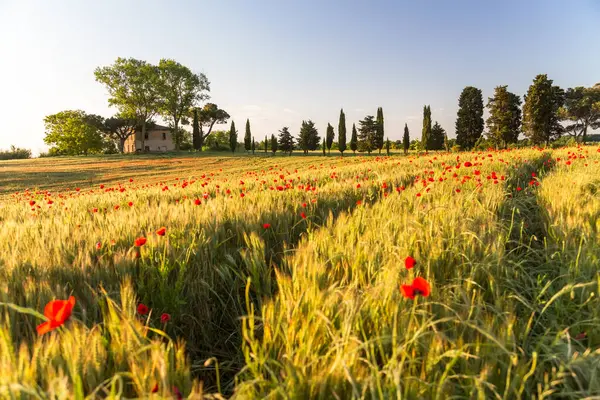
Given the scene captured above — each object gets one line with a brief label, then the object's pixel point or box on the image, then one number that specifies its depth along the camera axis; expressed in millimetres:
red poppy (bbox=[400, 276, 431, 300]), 1183
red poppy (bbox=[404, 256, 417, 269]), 1458
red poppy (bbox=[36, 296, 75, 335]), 1055
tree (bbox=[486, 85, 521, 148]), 47094
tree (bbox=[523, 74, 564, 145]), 45031
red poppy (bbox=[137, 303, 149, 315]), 1418
